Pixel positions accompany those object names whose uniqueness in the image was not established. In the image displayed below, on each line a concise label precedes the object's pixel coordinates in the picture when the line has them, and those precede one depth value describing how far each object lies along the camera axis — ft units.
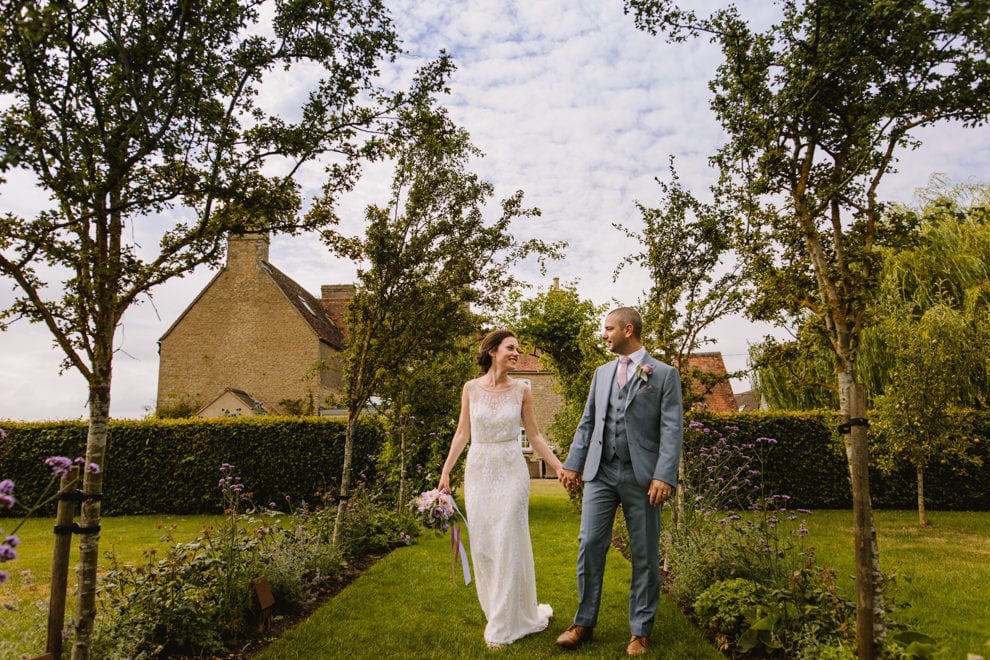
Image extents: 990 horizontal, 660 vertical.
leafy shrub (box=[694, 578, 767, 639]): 15.07
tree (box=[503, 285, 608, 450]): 43.27
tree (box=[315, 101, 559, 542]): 25.45
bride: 15.48
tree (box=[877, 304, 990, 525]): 37.29
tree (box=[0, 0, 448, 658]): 11.30
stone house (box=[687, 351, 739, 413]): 92.09
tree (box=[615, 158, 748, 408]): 24.72
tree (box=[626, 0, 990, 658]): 12.09
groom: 14.51
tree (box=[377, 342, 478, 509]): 36.94
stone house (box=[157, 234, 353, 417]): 87.71
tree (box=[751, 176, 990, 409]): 49.55
